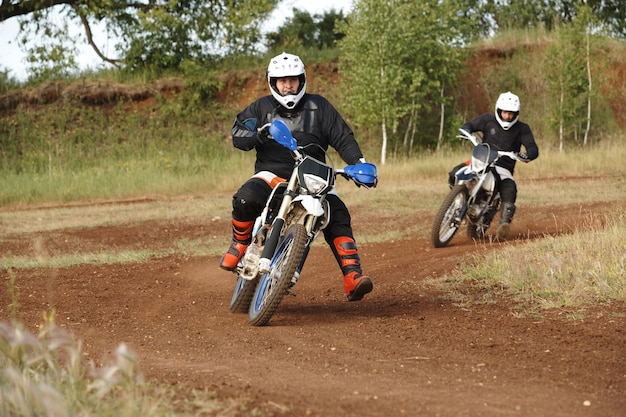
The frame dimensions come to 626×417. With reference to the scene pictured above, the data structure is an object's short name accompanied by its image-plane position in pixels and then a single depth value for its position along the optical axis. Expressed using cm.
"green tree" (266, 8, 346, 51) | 4197
